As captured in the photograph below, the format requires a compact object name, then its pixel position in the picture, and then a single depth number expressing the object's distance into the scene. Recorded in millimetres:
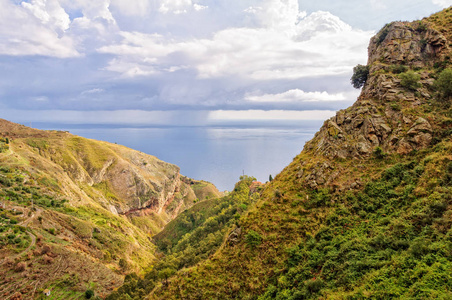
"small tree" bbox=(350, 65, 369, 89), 35594
